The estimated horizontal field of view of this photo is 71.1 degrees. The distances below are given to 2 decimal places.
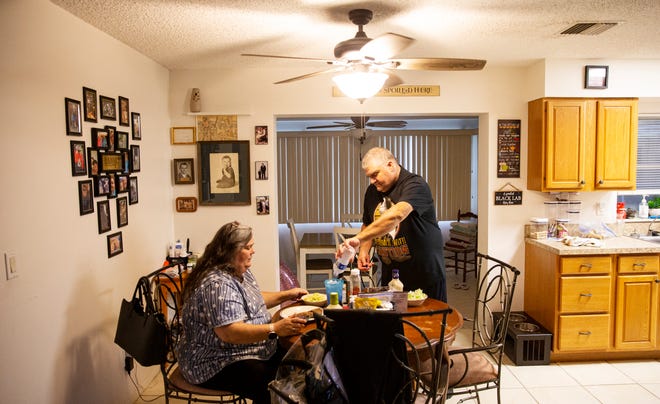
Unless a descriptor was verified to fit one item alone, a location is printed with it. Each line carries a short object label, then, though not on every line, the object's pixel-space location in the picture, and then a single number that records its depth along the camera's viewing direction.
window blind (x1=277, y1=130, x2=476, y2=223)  7.23
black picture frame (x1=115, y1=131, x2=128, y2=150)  2.91
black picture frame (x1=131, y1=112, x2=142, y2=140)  3.18
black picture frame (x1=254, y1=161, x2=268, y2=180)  3.96
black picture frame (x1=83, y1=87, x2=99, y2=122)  2.56
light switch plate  1.92
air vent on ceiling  2.79
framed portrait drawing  3.94
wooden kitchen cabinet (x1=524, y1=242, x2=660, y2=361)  3.53
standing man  2.73
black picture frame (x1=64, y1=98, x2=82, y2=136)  2.38
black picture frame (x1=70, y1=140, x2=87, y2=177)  2.41
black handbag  2.27
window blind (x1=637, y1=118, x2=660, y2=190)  4.43
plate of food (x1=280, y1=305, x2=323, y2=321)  2.22
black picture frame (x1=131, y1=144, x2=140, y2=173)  3.14
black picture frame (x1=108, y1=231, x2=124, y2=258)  2.80
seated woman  2.02
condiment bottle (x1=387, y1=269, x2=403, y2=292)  2.46
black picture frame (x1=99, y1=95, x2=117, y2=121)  2.75
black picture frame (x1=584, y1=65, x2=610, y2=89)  3.70
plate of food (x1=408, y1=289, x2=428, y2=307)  2.49
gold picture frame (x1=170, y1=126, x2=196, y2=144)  3.92
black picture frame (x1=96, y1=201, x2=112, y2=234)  2.68
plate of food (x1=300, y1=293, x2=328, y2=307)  2.52
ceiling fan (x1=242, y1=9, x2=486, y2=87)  2.19
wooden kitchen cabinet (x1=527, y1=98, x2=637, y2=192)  3.72
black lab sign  4.00
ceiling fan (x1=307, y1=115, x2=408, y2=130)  5.89
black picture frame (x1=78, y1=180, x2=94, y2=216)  2.48
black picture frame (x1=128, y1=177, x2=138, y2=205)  3.07
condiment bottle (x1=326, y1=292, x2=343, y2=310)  2.36
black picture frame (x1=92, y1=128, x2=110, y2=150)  2.64
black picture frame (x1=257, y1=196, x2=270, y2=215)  3.98
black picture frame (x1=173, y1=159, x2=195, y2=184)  3.94
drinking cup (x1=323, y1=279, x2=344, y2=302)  2.45
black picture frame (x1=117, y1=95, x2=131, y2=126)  2.98
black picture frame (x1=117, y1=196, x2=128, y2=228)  2.92
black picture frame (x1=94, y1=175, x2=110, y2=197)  2.66
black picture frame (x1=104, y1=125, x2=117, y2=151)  2.80
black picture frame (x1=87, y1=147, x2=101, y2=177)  2.58
